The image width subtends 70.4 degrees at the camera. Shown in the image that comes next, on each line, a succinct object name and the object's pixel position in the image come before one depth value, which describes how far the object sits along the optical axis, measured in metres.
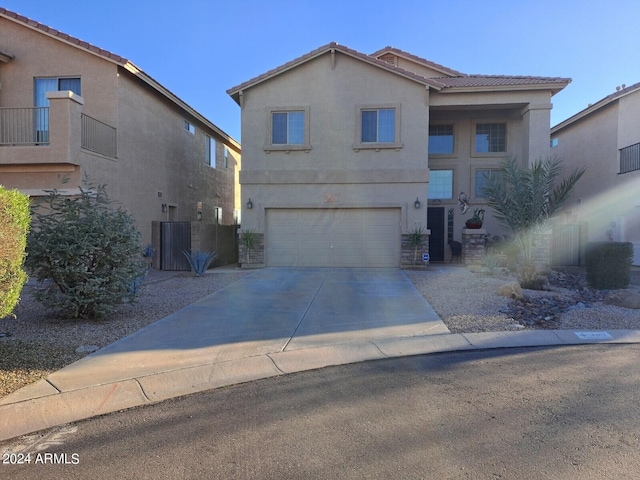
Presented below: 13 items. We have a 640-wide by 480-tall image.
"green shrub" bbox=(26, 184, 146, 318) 7.24
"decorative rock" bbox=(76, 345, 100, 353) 6.08
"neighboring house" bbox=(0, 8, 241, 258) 12.88
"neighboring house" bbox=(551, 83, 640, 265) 17.97
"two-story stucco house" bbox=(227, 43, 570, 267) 16.25
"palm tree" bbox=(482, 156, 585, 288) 12.37
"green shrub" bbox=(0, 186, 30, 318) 4.97
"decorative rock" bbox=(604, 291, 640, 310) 9.31
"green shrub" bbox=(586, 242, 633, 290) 11.68
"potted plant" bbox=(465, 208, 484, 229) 16.64
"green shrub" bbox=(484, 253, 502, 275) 13.68
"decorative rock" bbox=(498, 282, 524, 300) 10.01
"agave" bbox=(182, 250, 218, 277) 14.20
